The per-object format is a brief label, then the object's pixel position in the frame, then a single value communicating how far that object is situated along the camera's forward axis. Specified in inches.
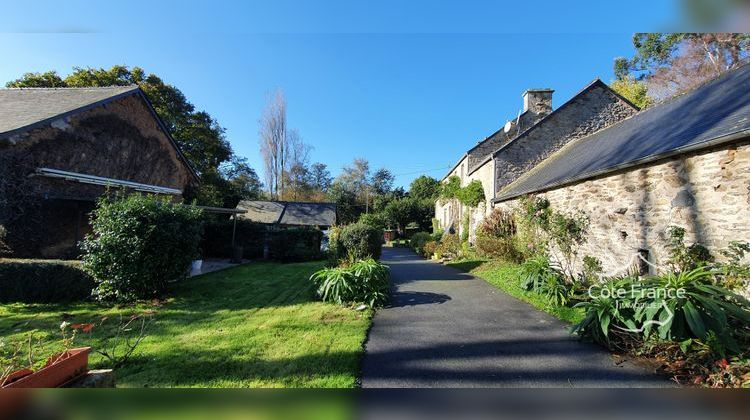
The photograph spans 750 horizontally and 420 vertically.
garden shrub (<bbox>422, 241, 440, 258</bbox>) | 658.2
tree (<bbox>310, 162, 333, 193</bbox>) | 1873.3
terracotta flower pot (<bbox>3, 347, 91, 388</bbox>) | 71.1
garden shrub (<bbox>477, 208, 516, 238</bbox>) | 459.2
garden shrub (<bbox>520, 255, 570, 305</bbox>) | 236.8
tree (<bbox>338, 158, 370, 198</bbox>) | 1836.9
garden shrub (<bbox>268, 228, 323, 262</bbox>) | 578.2
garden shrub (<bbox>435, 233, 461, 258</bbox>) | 584.3
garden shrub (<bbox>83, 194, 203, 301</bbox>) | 254.8
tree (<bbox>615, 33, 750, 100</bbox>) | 635.5
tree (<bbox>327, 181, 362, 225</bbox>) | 1560.0
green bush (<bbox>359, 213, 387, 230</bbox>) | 1315.0
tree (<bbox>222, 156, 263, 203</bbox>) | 1401.3
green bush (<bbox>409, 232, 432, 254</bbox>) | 768.9
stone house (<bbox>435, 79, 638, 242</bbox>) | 533.6
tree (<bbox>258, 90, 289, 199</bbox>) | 1266.0
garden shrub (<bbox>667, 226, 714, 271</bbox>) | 184.1
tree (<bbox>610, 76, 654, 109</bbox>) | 879.1
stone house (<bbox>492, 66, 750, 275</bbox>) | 174.6
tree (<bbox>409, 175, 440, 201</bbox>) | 1567.4
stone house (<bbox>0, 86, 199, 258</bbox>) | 339.6
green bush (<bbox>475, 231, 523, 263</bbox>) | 416.2
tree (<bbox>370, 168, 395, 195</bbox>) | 1911.9
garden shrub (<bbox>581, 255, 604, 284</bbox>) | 277.6
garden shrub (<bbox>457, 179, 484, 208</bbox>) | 604.1
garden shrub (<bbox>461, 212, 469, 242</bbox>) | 663.4
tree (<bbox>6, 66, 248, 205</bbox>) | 778.2
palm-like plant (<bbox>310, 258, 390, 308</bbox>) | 247.8
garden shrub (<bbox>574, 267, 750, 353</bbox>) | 137.8
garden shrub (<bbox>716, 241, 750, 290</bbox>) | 160.4
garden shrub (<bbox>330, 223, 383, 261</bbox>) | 376.8
